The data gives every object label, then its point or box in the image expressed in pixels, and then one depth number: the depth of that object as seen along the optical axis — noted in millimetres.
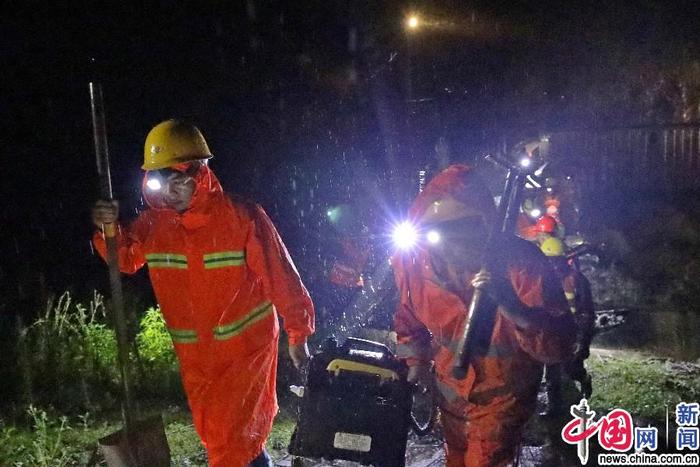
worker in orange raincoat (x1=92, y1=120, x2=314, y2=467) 3357
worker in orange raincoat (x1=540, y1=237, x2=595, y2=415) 5594
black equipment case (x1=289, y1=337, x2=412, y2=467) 3191
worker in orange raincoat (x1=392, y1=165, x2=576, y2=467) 2666
